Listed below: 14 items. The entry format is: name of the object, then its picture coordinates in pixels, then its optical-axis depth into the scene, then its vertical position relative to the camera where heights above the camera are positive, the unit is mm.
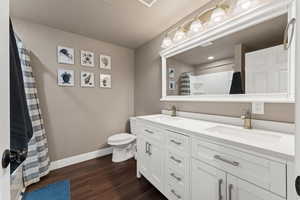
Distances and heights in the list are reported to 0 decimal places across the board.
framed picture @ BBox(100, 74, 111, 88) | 2525 +361
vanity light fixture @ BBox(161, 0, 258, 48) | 1196 +888
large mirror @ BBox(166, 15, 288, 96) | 1086 +359
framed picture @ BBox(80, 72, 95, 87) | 2314 +363
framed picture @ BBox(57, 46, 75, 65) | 2088 +722
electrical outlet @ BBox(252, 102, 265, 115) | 1143 -88
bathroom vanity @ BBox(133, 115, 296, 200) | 686 -437
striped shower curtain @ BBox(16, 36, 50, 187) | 1638 -510
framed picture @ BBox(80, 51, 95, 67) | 2301 +728
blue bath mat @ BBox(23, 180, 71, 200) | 1476 -1116
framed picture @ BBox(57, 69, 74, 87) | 2098 +358
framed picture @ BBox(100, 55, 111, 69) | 2504 +730
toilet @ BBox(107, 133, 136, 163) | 2233 -861
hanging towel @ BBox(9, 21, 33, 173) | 692 -89
